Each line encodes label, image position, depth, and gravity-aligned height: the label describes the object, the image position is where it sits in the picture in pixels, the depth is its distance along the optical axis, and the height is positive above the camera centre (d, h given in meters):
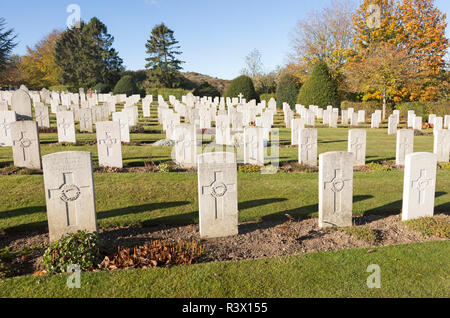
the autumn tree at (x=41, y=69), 47.24 +6.49
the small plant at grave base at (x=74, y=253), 4.55 -1.88
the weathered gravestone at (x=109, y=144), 9.87 -0.86
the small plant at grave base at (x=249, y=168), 9.97 -1.67
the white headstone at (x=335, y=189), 6.15 -1.43
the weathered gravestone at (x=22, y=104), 15.55 +0.54
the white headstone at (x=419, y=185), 6.27 -1.43
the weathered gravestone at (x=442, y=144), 11.66 -1.23
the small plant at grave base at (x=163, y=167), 9.78 -1.56
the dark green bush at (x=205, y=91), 42.78 +2.64
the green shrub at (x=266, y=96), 42.16 +1.82
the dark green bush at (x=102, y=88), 41.69 +3.18
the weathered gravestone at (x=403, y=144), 11.37 -1.18
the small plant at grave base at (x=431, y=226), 5.85 -2.07
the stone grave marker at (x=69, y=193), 5.36 -1.23
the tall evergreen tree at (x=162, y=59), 51.41 +8.22
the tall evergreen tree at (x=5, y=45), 39.58 +8.39
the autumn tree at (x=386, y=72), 27.58 +3.02
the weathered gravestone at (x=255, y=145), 10.95 -1.08
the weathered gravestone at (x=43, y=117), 16.73 -0.08
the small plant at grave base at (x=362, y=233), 5.73 -2.11
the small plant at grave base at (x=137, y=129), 17.55 -0.82
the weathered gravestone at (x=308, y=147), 10.90 -1.17
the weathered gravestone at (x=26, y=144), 9.27 -0.78
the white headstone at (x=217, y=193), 5.73 -1.37
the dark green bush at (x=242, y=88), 37.91 +2.57
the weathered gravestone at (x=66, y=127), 12.84 -0.45
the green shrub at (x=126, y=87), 39.53 +3.06
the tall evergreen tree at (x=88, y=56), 46.56 +8.19
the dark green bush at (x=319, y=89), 30.41 +1.85
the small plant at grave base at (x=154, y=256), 4.63 -1.98
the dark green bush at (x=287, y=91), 37.12 +2.13
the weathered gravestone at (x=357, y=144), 11.15 -1.13
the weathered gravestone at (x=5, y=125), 12.54 -0.33
